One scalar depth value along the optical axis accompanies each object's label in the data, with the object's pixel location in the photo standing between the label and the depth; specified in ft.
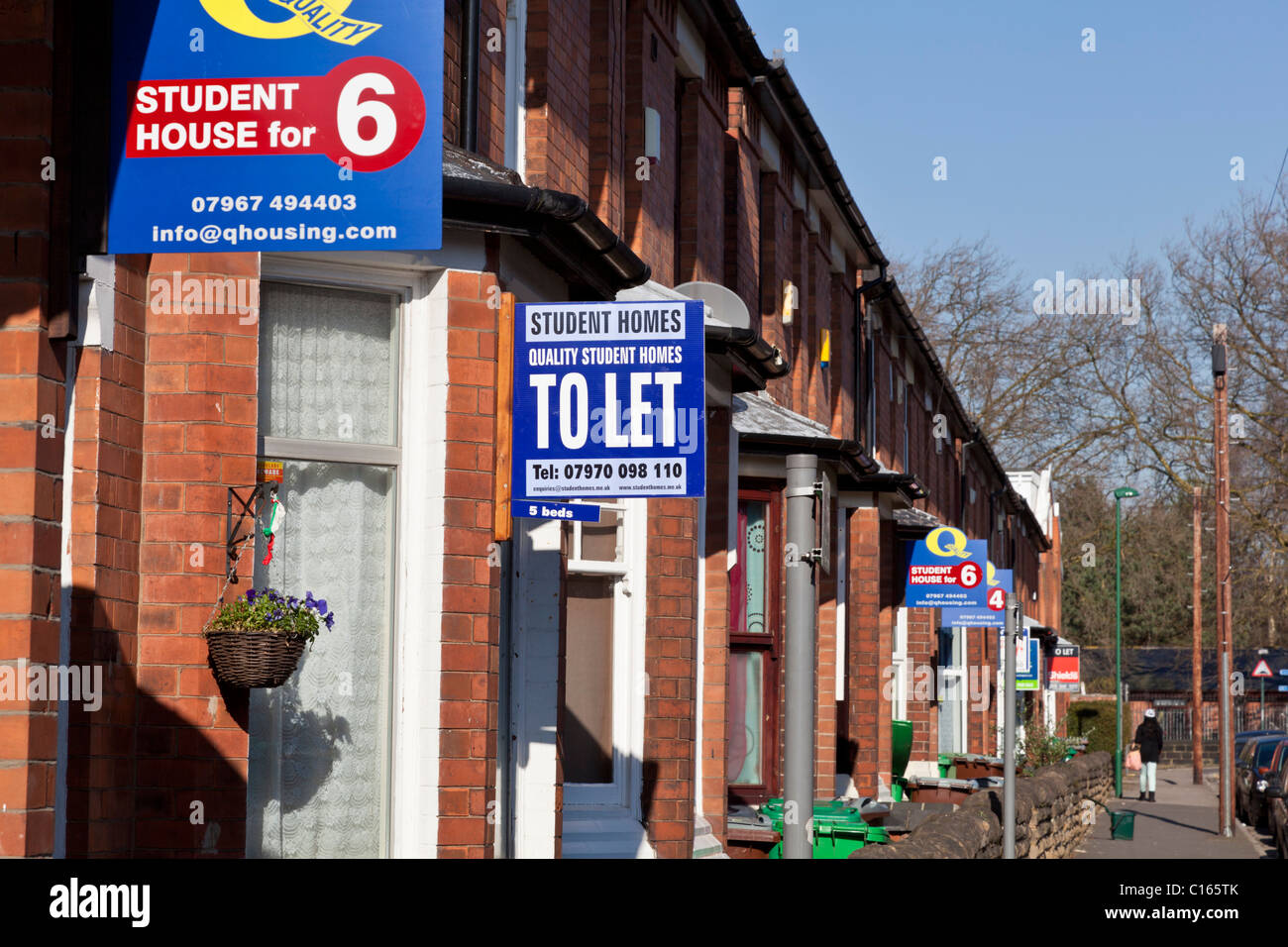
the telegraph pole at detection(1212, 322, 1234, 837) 91.30
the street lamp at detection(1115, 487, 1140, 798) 130.82
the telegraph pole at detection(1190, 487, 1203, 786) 142.85
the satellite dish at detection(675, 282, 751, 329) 40.16
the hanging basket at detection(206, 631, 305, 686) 21.59
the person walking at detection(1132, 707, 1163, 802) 117.80
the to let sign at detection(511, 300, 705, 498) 23.68
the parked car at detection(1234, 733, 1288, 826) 101.35
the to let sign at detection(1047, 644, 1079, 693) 152.28
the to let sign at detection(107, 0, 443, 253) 18.20
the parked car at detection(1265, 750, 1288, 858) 71.82
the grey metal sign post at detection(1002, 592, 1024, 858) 44.04
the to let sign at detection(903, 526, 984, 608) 72.18
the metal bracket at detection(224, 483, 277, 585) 22.63
